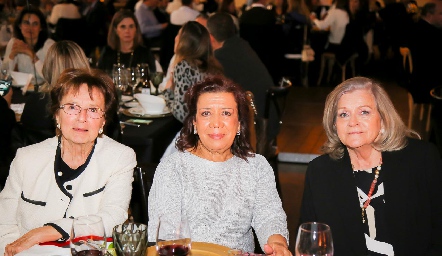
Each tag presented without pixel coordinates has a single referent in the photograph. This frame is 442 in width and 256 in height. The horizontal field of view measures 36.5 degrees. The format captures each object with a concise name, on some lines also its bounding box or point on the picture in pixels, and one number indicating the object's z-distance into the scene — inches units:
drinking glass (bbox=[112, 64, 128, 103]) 195.9
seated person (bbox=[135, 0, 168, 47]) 407.5
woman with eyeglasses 102.2
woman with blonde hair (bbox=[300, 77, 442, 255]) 99.8
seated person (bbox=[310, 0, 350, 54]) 398.0
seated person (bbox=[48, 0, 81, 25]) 393.7
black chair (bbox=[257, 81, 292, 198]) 193.8
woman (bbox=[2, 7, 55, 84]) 222.8
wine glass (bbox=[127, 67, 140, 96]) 201.0
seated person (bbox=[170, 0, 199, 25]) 376.5
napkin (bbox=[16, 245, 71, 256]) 84.1
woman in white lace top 99.7
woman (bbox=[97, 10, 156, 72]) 235.1
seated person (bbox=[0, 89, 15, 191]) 151.4
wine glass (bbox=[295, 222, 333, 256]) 72.6
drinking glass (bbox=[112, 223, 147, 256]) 77.1
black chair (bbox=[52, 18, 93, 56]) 387.9
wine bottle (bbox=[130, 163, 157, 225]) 108.7
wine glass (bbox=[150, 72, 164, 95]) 203.9
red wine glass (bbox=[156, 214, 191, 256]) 74.8
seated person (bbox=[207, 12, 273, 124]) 223.9
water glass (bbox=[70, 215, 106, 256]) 74.4
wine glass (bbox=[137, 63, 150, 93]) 203.5
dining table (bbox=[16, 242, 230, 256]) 82.4
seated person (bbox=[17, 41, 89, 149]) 149.6
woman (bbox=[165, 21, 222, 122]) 179.9
